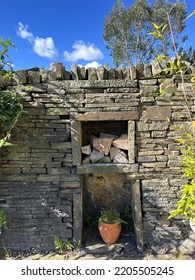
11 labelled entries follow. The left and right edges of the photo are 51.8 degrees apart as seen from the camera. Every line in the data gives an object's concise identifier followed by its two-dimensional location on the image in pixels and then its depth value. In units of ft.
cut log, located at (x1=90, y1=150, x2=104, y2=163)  8.98
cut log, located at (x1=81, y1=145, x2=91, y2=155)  9.07
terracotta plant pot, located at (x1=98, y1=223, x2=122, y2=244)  9.47
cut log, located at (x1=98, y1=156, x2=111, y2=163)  9.05
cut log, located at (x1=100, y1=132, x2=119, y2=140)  9.63
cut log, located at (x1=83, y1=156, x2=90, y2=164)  9.00
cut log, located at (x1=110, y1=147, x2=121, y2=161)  9.04
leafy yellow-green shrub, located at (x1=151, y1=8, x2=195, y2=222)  4.57
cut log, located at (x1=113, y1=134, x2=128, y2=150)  8.99
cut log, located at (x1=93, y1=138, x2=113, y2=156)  9.12
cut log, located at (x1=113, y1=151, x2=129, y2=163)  8.85
